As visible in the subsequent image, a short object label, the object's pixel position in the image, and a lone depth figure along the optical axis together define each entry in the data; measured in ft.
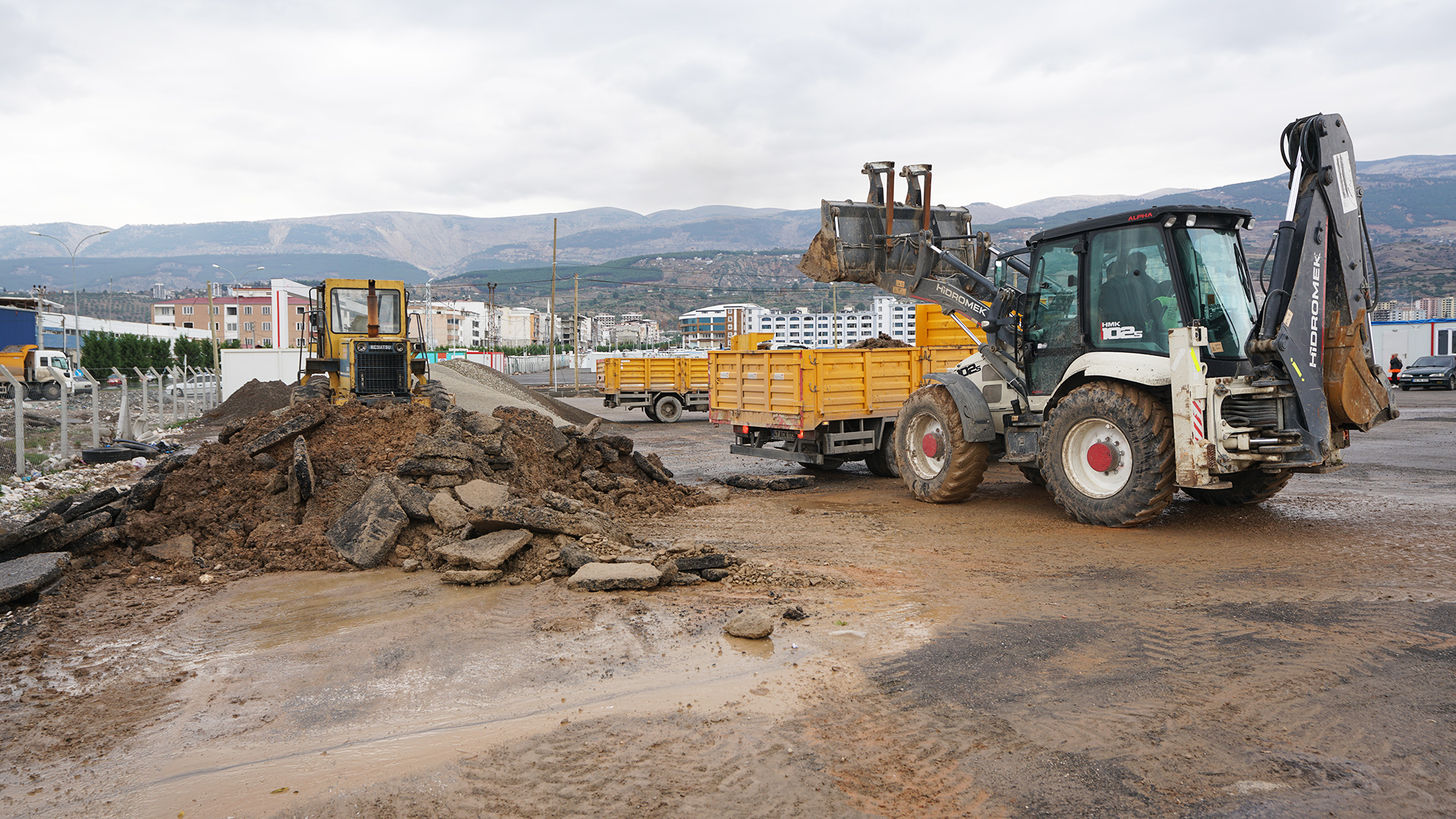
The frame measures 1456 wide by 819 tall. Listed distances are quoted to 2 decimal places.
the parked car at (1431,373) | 110.42
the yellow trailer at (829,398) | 40.14
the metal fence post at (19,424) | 34.83
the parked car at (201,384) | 94.15
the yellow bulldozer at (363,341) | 50.47
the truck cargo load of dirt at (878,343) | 48.19
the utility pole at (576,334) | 141.62
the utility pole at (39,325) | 110.31
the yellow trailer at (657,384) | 84.48
